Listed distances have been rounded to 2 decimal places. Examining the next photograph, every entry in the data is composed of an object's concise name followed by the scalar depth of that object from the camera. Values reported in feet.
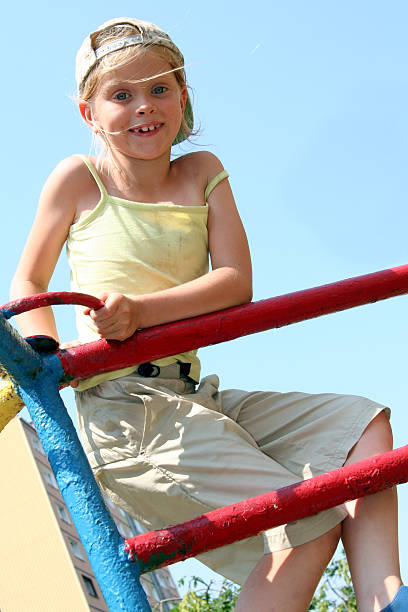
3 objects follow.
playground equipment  6.17
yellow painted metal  6.43
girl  6.66
